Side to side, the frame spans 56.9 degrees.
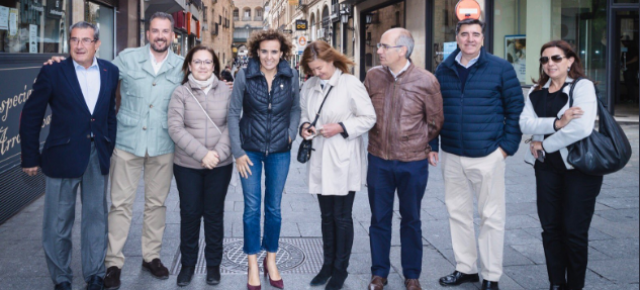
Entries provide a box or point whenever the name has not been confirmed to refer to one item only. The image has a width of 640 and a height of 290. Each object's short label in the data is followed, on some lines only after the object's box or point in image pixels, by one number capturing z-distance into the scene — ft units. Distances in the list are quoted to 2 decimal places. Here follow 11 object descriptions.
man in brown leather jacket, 13.88
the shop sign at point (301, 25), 108.17
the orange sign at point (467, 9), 44.50
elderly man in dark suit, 13.52
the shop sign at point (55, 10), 28.12
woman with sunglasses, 12.87
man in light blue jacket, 14.60
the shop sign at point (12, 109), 20.51
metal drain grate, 15.96
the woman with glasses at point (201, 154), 14.21
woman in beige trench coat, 14.02
